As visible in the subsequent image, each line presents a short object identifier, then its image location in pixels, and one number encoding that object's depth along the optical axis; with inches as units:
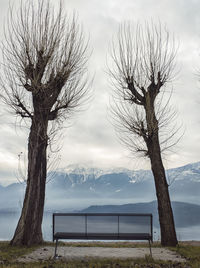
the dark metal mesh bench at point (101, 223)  433.1
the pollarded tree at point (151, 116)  513.3
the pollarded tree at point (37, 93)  489.7
